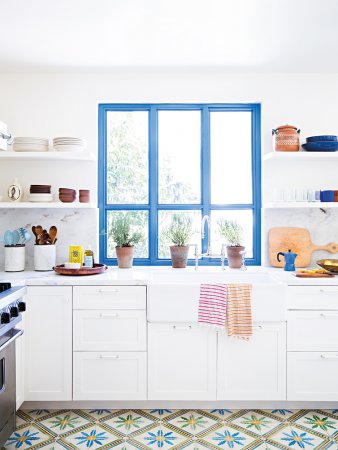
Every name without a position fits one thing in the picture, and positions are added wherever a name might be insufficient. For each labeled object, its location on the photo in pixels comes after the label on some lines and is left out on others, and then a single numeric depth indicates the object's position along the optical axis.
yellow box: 3.35
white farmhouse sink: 2.89
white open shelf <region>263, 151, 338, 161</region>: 3.39
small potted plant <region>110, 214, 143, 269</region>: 3.53
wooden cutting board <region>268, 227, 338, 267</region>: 3.60
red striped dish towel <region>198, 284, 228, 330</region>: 2.85
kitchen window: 3.81
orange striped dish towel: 2.86
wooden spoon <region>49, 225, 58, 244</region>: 3.51
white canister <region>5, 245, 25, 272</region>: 3.36
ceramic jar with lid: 3.46
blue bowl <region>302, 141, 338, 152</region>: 3.41
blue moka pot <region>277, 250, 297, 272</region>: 3.39
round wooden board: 3.12
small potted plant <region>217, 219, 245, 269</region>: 3.52
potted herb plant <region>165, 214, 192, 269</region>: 3.53
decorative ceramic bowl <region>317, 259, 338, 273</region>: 3.16
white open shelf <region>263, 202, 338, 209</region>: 3.40
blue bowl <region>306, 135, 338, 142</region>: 3.42
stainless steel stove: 2.37
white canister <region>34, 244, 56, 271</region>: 3.38
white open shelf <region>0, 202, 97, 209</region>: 3.37
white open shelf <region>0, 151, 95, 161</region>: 3.33
